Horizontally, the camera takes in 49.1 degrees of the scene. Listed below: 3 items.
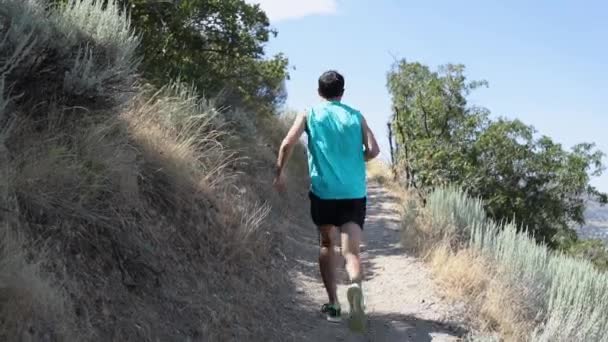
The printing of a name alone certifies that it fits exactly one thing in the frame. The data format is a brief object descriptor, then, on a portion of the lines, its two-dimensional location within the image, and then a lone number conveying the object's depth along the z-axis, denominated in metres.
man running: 4.79
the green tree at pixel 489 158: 19.17
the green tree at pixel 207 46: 8.95
